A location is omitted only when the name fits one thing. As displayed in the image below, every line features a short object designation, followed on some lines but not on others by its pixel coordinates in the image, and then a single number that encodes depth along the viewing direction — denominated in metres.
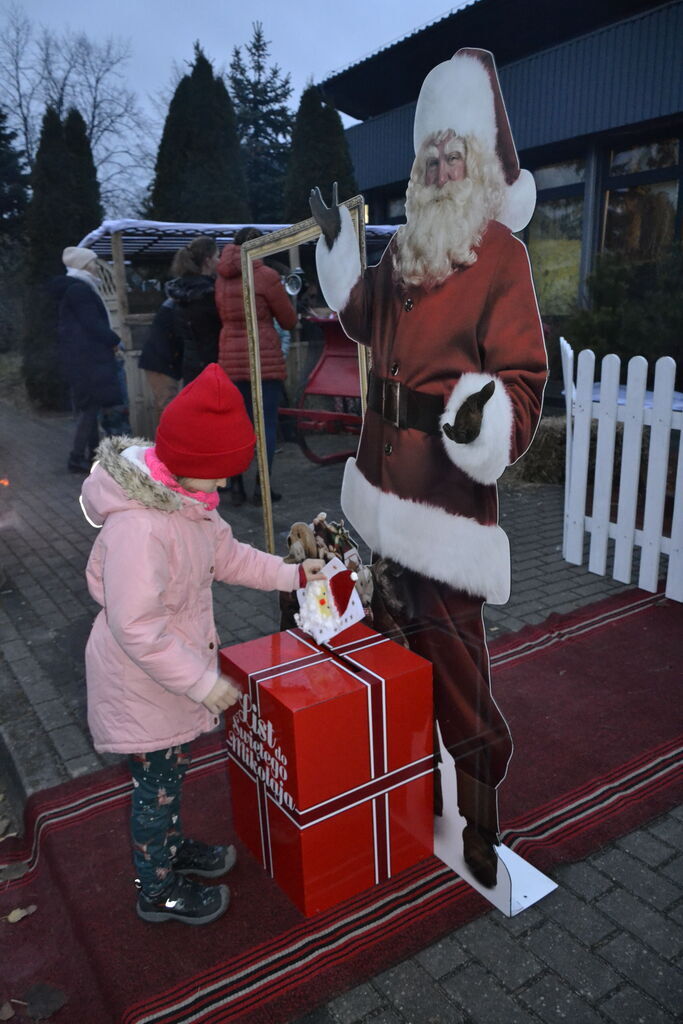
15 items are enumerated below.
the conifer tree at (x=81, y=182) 14.20
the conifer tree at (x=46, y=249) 13.52
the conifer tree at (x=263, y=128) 17.34
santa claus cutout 2.09
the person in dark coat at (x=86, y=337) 7.52
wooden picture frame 2.96
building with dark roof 5.91
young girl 2.07
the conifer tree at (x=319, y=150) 9.88
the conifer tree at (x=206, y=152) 13.41
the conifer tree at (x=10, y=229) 16.95
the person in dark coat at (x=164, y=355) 7.33
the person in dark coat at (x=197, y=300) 6.69
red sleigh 6.12
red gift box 2.23
